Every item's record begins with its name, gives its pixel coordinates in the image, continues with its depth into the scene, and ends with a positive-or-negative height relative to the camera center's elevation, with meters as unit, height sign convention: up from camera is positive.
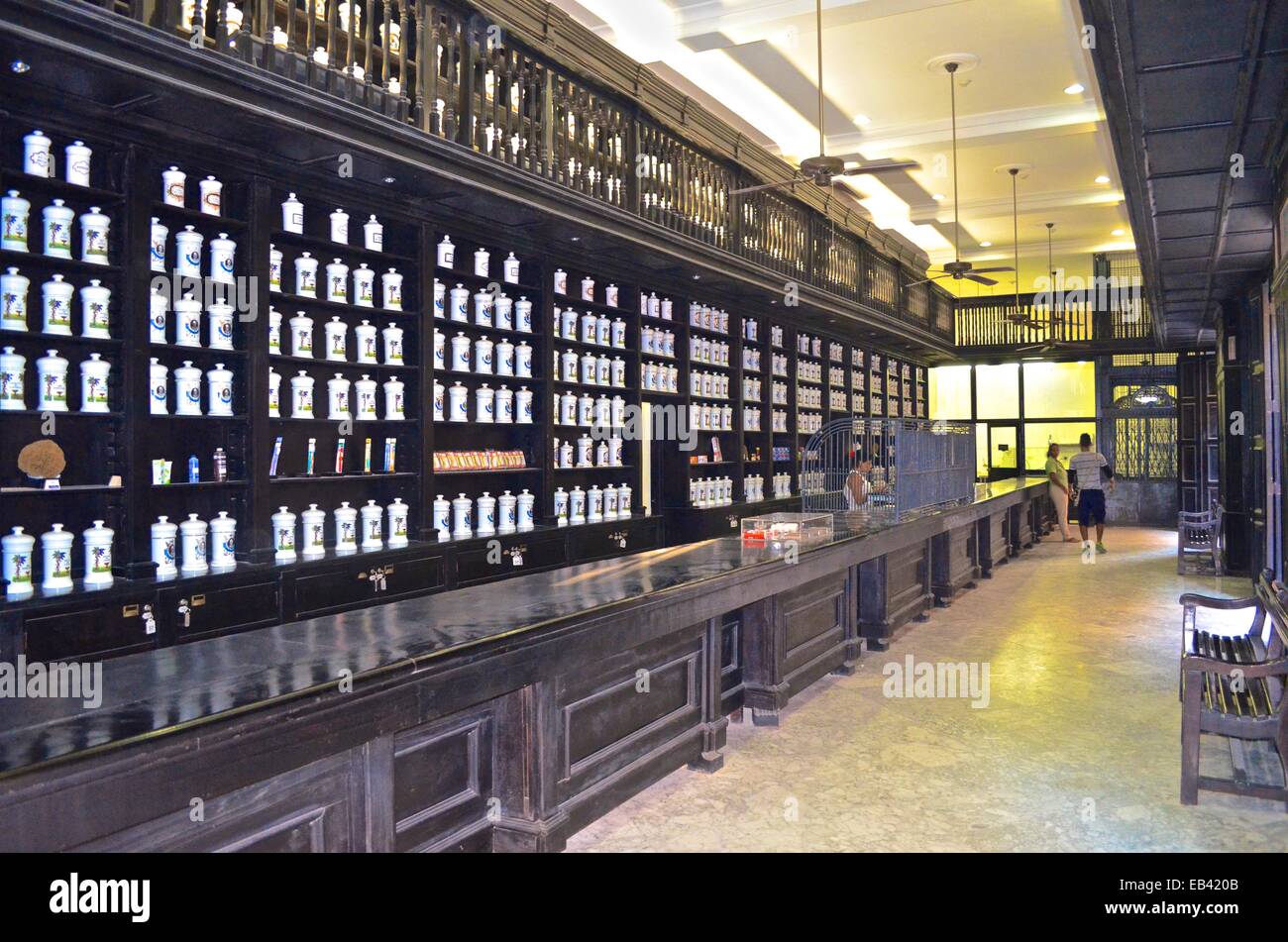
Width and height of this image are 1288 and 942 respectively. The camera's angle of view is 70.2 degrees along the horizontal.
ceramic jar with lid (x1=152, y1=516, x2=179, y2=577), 4.13 -0.36
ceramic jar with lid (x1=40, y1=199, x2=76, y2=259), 3.85 +1.01
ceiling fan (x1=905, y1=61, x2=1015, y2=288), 9.39 +1.97
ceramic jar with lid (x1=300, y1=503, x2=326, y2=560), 4.80 -0.35
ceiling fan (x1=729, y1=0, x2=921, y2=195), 5.66 +1.84
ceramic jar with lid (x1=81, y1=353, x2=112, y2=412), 3.93 +0.36
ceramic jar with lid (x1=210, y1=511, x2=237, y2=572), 4.36 -0.36
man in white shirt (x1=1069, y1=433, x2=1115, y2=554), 11.66 -0.41
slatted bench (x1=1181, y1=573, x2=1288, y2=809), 3.54 -1.02
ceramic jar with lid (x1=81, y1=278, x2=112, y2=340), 3.95 +0.68
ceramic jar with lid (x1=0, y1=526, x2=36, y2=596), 3.65 -0.38
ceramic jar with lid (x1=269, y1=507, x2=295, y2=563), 4.61 -0.35
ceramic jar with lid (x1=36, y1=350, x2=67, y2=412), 3.82 +0.35
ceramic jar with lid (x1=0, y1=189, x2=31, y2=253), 3.69 +1.00
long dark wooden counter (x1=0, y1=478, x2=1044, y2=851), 1.75 -0.62
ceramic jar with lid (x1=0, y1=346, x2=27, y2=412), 3.69 +0.35
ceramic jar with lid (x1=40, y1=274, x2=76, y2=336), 3.84 +0.68
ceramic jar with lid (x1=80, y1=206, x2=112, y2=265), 3.95 +1.00
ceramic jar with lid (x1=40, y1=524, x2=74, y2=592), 3.77 -0.37
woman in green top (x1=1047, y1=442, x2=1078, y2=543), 13.21 -0.44
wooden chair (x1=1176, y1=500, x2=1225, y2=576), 9.27 -0.89
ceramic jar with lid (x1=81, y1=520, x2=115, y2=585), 3.88 -0.38
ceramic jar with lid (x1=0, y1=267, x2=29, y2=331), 3.71 +0.68
